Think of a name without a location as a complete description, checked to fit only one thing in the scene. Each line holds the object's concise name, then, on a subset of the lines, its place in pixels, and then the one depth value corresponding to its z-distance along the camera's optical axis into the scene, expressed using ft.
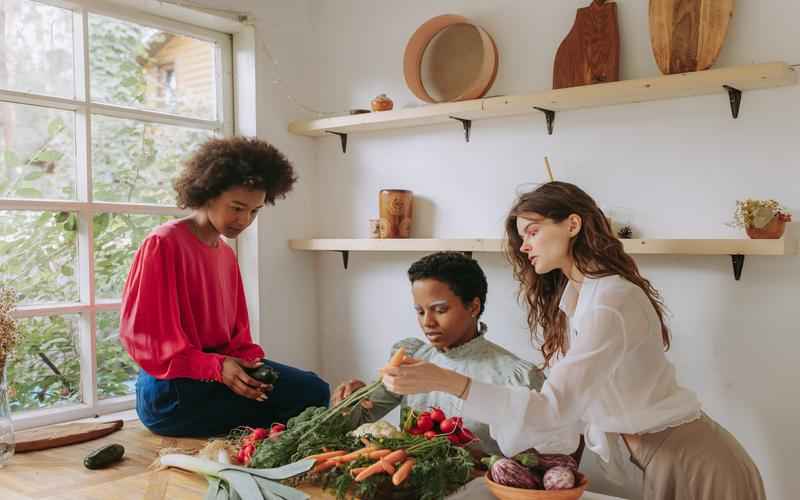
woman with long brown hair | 5.27
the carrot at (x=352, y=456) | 5.40
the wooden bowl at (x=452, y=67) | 9.04
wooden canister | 9.77
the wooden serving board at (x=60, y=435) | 7.61
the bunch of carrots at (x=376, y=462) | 5.10
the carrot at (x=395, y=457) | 5.20
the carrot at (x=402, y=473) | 5.02
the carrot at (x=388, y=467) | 5.14
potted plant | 7.02
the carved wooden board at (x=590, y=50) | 8.13
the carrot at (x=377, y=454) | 5.33
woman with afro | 7.83
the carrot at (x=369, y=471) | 5.10
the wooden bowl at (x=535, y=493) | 4.88
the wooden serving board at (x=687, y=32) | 7.43
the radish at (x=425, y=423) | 5.99
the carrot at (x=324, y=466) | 5.41
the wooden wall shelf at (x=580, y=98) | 7.13
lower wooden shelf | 7.03
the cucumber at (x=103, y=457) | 6.90
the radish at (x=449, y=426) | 5.90
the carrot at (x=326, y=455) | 5.51
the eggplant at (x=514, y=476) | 5.02
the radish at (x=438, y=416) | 6.06
